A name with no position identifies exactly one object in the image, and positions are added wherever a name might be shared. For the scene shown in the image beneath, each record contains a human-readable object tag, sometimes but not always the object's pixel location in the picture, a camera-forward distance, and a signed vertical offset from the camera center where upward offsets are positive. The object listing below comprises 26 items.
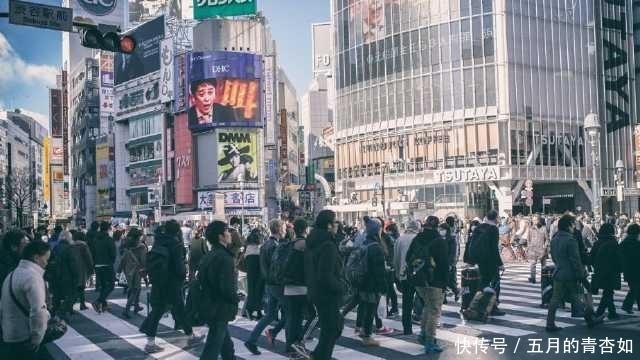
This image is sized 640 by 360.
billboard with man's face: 63.91 +11.04
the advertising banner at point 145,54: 71.56 +17.14
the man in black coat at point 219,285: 6.95 -0.81
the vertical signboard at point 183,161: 67.44 +4.71
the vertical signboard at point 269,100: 68.12 +10.78
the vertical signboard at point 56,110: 103.06 +16.09
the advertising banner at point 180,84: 66.44 +12.42
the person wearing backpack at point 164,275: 9.59 -0.98
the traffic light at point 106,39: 10.00 +2.59
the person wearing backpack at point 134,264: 13.59 -1.12
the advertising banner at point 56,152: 103.81 +9.44
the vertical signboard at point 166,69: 69.00 +14.38
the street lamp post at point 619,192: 29.27 +0.06
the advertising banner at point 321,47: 132.75 +31.20
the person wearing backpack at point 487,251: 11.33 -0.91
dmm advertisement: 64.81 +4.94
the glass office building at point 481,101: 51.78 +7.90
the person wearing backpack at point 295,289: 8.73 -1.12
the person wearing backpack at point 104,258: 14.70 -1.06
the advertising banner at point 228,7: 66.19 +19.58
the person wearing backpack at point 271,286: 9.33 -1.18
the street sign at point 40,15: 9.51 +2.82
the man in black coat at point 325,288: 7.35 -0.93
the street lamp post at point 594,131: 31.39 +2.95
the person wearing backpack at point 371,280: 9.38 -1.10
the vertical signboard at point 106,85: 82.38 +15.31
